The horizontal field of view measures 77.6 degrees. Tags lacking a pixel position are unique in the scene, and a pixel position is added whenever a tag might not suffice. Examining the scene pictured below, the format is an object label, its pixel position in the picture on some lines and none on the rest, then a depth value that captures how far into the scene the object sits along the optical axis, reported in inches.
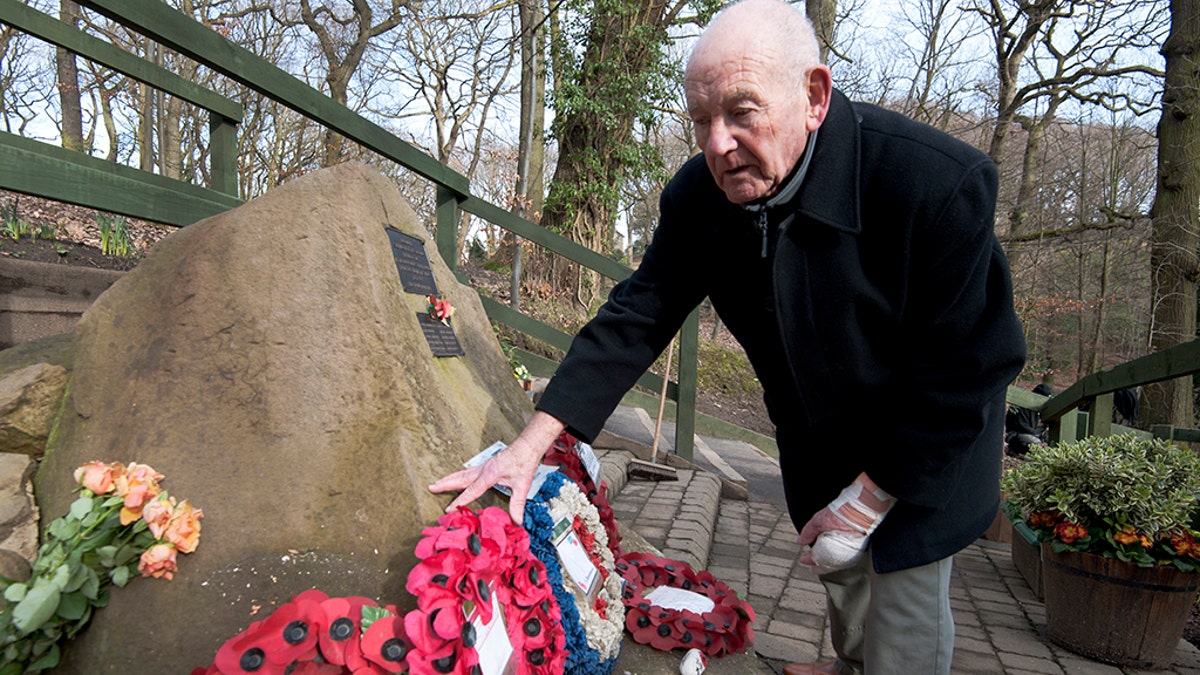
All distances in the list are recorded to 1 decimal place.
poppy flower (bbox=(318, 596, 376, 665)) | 50.3
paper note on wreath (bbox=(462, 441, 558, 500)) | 73.2
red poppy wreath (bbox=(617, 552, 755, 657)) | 84.4
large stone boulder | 61.1
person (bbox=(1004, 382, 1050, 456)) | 378.0
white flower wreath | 73.7
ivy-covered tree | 396.5
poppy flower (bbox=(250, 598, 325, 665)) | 48.8
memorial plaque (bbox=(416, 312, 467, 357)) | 91.1
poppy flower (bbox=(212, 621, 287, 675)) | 47.4
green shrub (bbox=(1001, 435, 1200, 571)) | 118.6
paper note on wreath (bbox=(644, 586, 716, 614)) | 90.3
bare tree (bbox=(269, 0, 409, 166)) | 557.6
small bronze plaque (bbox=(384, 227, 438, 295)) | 93.2
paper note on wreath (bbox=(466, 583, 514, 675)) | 53.5
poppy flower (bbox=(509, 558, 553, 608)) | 61.2
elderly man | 58.5
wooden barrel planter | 118.1
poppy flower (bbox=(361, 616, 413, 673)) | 50.2
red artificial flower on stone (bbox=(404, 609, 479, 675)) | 50.2
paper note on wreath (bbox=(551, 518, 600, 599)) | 73.7
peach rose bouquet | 56.5
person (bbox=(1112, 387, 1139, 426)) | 434.0
